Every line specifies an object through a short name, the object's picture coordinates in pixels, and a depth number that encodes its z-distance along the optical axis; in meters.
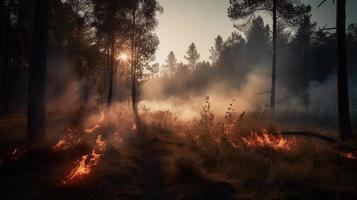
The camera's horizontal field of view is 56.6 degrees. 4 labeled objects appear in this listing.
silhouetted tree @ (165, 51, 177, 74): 106.18
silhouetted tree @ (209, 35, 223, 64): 88.82
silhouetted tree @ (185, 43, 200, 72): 94.31
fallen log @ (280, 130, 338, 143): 11.94
